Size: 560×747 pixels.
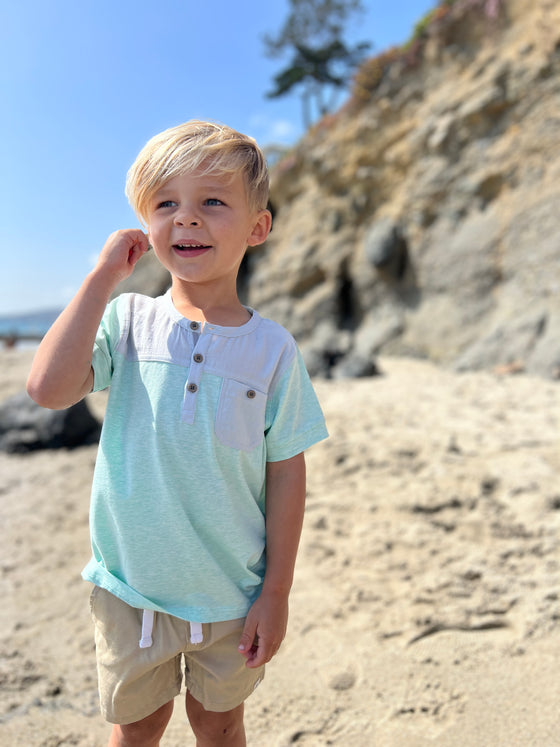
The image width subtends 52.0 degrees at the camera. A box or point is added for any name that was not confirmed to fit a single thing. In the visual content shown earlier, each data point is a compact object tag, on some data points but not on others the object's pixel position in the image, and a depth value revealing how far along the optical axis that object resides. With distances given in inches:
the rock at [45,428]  201.9
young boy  45.4
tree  770.8
